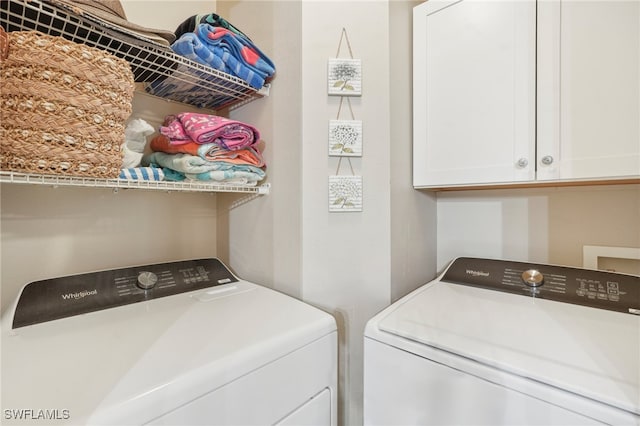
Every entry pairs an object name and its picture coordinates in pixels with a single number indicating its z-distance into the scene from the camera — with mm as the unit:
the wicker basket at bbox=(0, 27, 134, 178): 706
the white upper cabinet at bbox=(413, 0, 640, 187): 907
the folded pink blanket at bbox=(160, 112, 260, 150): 1101
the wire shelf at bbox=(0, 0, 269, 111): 807
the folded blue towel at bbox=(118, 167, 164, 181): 958
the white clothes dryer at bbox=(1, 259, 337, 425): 538
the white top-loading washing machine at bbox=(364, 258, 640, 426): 599
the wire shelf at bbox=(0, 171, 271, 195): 748
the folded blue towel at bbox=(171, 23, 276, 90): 1055
